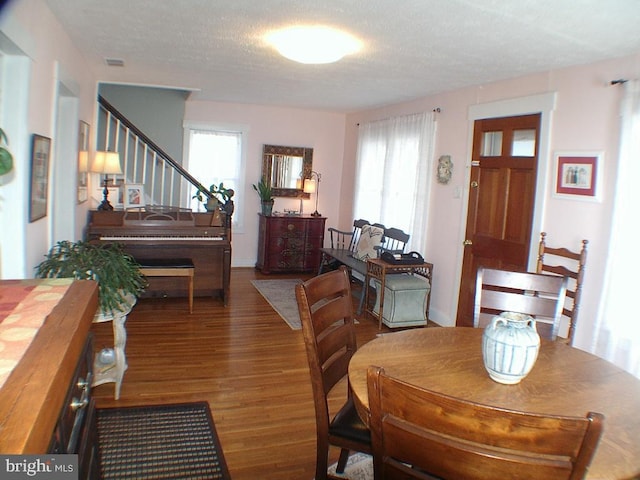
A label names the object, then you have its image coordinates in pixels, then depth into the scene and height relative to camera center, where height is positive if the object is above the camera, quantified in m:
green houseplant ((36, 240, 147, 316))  2.71 -0.45
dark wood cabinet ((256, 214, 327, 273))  6.62 -0.54
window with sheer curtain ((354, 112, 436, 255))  5.14 +0.43
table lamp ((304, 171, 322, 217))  6.82 +0.27
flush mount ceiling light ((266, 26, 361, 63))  3.05 +1.03
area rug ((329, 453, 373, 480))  2.34 -1.25
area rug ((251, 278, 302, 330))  4.76 -1.04
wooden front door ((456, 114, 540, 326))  3.99 +0.18
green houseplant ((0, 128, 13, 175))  1.38 +0.05
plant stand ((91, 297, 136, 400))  2.93 -1.05
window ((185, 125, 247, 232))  6.64 +0.52
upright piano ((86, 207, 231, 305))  4.68 -0.43
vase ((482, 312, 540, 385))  1.53 -0.40
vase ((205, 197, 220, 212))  5.36 -0.08
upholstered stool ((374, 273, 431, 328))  4.58 -0.83
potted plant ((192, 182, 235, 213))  5.23 -0.02
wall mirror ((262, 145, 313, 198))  6.92 +0.48
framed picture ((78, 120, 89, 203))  4.10 +0.23
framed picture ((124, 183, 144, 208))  5.41 -0.05
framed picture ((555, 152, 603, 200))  3.40 +0.35
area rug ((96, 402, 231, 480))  2.31 -1.26
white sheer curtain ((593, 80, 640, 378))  3.08 -0.17
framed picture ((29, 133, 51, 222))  2.64 +0.04
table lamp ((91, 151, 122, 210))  4.54 +0.23
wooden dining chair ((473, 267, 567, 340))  2.37 -0.37
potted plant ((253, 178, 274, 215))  6.68 +0.05
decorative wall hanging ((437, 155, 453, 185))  4.82 +0.44
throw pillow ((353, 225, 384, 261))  5.33 -0.36
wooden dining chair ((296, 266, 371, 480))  1.82 -0.58
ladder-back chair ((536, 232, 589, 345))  3.27 -0.28
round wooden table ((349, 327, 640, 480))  1.31 -0.53
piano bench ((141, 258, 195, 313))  4.53 -0.68
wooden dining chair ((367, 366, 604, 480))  0.96 -0.45
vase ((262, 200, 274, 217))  6.68 -0.08
